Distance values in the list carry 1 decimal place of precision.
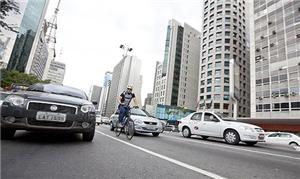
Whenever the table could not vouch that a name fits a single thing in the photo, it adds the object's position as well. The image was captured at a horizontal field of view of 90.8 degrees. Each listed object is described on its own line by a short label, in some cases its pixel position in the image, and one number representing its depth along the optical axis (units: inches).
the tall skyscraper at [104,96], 4429.7
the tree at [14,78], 1136.4
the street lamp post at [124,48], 2021.2
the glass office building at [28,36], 2007.8
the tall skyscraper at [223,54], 1761.0
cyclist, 204.4
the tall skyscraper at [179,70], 2425.9
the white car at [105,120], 939.7
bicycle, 190.2
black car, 112.9
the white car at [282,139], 437.0
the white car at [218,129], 247.7
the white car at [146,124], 250.0
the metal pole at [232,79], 943.0
